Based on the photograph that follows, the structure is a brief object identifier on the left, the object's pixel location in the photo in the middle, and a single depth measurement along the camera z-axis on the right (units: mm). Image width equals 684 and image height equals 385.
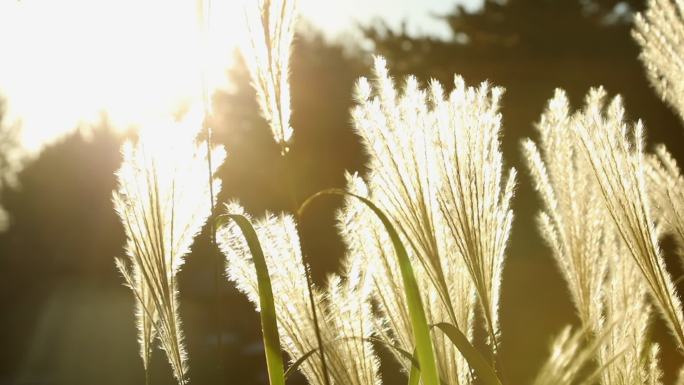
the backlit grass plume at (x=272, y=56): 1187
